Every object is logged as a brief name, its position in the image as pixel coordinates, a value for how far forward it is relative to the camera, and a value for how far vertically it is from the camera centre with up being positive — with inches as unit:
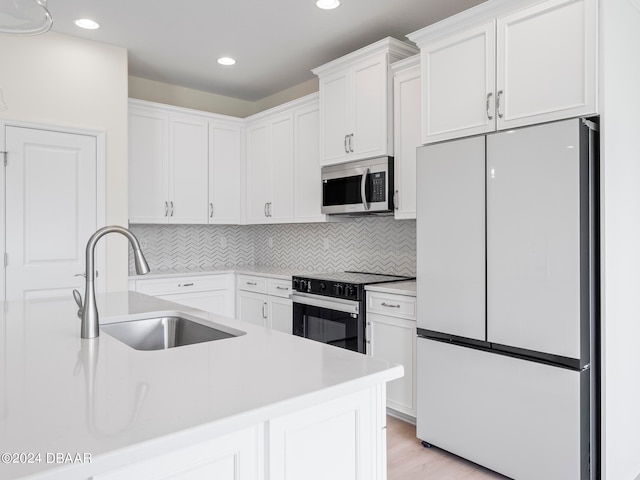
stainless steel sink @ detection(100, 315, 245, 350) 76.5 -16.0
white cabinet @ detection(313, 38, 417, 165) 128.6 +40.4
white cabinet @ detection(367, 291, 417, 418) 116.6 -26.1
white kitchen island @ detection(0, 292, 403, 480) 32.3 -14.1
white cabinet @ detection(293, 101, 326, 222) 159.5 +26.3
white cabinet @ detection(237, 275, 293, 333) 161.0 -23.6
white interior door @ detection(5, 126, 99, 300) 130.5 +8.9
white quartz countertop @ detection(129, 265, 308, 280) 165.9 -12.7
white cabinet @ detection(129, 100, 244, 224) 167.2 +28.5
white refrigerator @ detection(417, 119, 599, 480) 81.0 -12.0
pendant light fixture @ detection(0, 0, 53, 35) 67.0 +33.5
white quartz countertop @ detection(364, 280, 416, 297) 116.3 -13.1
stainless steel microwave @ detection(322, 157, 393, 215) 129.0 +15.4
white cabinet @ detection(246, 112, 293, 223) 172.7 +27.2
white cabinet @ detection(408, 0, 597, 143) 82.4 +34.3
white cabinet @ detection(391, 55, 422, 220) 122.1 +29.3
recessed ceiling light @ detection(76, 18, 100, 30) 129.3 +61.6
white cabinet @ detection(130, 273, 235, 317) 165.9 -19.5
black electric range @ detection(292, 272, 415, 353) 127.9 -20.4
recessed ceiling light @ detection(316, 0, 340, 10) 117.5 +60.7
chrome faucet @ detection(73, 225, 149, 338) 55.6 -6.1
